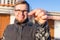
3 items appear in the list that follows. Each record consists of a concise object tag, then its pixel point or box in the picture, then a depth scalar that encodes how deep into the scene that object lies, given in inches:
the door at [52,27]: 213.7
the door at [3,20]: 204.8
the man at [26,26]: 29.3
